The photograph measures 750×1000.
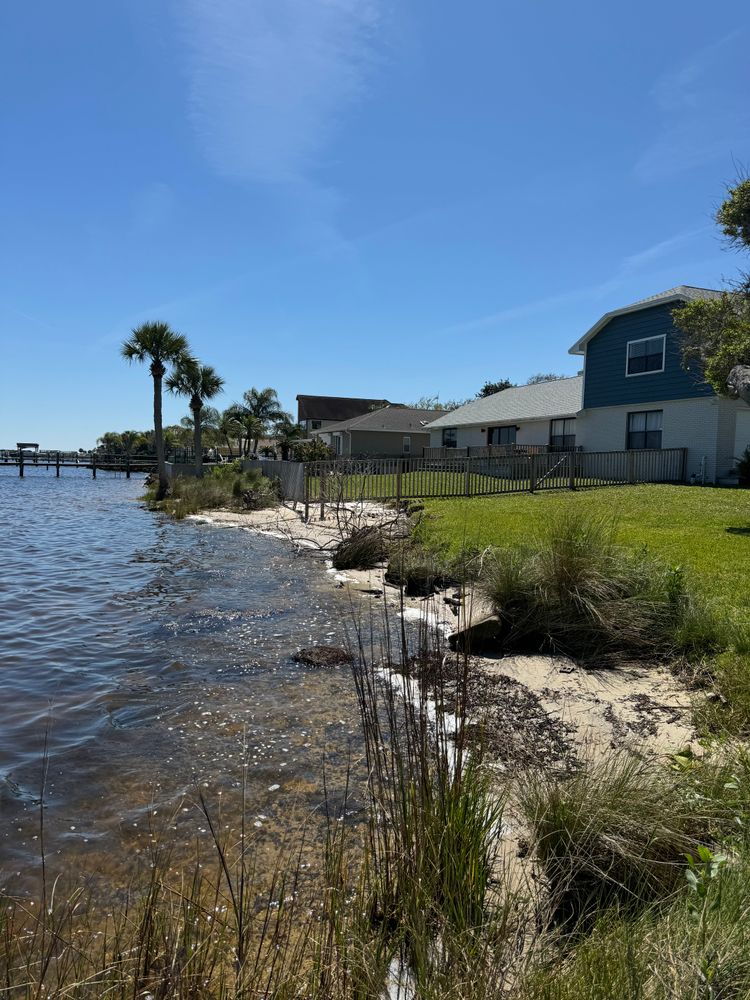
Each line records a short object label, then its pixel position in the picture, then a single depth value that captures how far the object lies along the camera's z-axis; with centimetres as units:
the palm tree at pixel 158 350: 3372
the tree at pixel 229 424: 6317
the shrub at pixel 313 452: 4630
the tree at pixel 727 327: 1202
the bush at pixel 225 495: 2636
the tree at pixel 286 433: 5612
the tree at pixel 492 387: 7462
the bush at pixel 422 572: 932
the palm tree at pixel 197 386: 4153
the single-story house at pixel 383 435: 4856
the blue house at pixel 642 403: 2269
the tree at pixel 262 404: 6325
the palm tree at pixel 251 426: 6241
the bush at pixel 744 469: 2128
